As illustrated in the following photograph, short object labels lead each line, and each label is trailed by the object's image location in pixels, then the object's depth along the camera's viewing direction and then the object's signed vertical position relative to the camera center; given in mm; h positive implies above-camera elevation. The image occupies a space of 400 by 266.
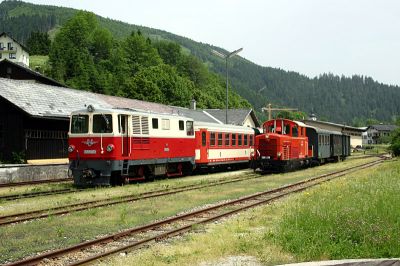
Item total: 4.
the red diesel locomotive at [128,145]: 19672 +332
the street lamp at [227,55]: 35438 +7470
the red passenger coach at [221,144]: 28078 +499
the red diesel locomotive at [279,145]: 28344 +408
